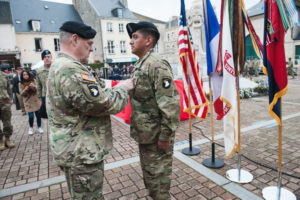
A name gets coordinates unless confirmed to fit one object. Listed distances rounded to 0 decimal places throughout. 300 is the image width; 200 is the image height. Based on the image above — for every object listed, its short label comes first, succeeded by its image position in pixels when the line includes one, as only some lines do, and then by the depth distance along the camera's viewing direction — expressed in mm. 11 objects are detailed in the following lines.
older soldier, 1574
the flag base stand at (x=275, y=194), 2695
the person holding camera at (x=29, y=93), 5621
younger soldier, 2033
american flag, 3961
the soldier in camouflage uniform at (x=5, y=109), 4799
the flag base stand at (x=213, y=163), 3606
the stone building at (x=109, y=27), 32469
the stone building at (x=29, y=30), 26031
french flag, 3424
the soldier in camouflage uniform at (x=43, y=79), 4929
